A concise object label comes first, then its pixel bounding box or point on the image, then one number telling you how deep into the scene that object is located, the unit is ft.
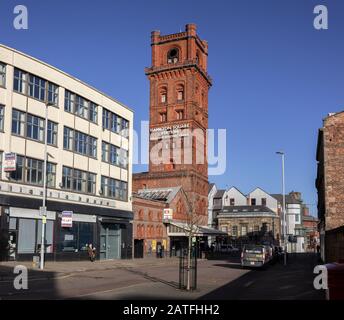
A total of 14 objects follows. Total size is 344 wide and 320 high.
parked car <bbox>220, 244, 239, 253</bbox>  277.74
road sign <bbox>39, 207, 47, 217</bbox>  108.29
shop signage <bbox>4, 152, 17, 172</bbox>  115.03
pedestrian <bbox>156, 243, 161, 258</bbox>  193.17
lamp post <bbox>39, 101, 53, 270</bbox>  105.09
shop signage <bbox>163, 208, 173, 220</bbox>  211.41
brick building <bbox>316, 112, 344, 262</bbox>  132.05
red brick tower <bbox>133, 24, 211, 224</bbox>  276.21
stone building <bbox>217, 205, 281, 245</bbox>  333.62
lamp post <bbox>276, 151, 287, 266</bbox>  187.03
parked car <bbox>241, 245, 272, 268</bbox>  125.29
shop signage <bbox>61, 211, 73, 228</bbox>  133.59
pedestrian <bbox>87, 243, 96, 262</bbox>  144.32
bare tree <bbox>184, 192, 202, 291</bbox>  68.08
